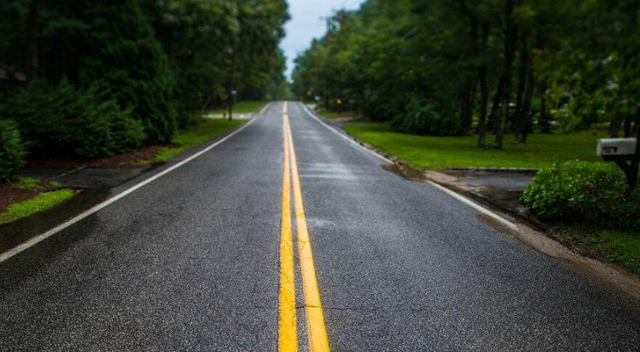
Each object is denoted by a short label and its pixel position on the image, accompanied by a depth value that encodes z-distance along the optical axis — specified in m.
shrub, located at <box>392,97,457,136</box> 26.89
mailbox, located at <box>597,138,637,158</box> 6.28
